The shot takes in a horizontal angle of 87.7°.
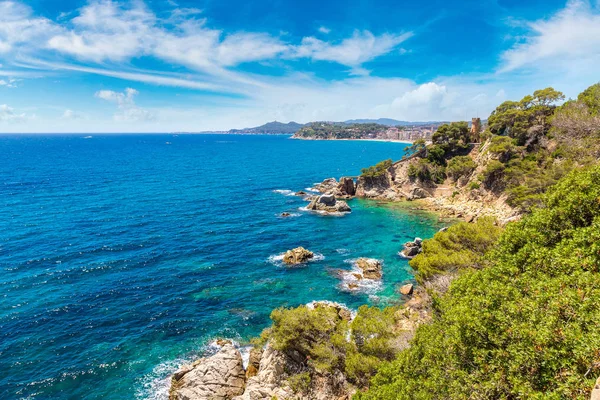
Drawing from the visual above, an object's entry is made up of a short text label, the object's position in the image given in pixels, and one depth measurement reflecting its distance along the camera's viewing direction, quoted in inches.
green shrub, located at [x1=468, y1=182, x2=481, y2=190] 2859.7
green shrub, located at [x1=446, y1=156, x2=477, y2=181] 3139.8
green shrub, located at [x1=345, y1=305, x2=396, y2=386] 859.4
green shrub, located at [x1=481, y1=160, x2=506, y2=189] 2659.9
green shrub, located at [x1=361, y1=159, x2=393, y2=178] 3563.0
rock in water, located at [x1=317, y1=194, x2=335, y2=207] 3019.2
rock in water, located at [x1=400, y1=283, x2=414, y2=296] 1583.4
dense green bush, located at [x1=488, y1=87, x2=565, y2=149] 2659.9
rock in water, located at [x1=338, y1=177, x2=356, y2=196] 3632.4
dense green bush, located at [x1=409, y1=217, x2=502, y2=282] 1150.3
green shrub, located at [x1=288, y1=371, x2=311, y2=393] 909.2
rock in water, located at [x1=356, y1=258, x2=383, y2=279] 1766.7
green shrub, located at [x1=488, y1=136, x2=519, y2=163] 2751.0
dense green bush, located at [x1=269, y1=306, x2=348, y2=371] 944.9
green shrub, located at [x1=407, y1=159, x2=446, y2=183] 3432.6
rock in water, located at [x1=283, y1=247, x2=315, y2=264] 1931.6
